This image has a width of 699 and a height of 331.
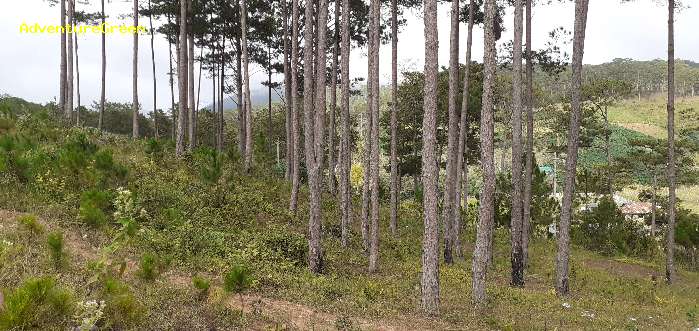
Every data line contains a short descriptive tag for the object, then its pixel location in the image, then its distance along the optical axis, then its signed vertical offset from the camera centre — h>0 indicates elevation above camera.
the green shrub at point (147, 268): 6.56 -1.71
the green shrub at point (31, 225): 7.15 -1.20
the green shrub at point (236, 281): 7.16 -2.09
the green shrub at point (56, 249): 6.21 -1.38
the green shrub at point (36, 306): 4.24 -1.54
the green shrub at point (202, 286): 6.64 -2.01
